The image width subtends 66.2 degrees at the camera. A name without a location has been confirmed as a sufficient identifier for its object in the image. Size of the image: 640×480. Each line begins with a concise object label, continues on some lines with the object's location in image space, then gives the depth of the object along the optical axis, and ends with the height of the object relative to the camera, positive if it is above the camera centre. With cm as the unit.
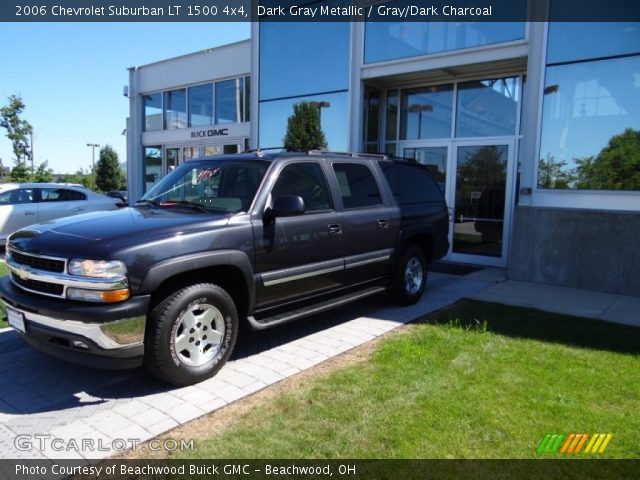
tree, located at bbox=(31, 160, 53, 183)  2112 +2
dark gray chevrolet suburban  350 -68
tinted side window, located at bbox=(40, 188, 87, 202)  1152 -48
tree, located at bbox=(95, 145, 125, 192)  4694 +40
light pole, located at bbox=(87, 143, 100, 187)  4742 +145
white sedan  1081 -65
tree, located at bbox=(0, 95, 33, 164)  2206 +214
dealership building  748 +134
